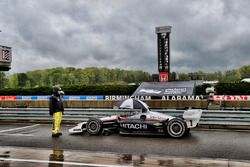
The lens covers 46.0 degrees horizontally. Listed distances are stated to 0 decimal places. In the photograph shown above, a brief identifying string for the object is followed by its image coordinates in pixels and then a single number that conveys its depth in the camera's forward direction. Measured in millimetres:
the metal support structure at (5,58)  17672
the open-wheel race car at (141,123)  9961
